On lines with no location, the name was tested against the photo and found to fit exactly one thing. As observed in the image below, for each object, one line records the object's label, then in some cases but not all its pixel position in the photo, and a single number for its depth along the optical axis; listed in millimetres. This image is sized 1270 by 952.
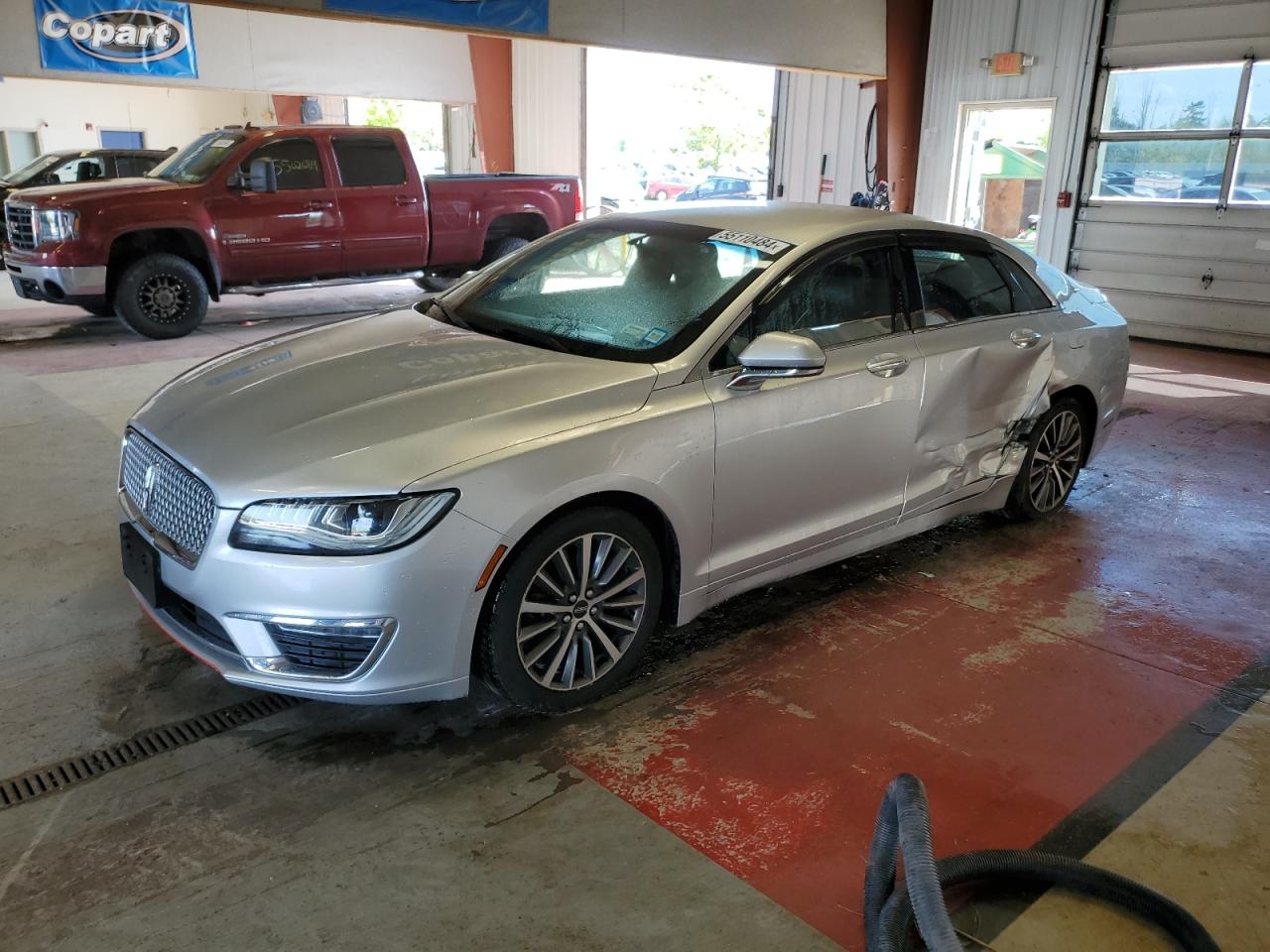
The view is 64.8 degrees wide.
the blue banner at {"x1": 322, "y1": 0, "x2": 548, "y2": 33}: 8250
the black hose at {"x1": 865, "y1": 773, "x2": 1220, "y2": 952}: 2238
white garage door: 10524
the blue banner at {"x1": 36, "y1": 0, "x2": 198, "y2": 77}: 12945
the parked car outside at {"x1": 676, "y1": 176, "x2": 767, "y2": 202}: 24844
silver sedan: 2732
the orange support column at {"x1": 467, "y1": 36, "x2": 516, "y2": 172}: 17938
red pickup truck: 8922
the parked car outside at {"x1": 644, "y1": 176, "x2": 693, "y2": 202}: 27781
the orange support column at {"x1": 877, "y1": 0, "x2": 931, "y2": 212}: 12562
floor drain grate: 2793
